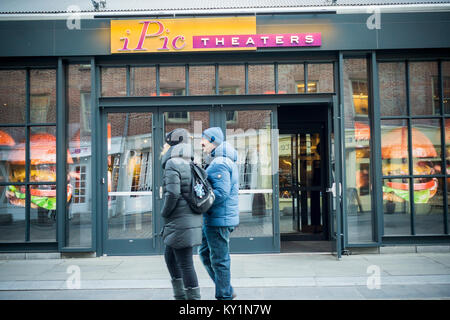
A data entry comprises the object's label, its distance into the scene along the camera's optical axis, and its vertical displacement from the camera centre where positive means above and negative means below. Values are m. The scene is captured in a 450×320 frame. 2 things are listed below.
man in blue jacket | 4.31 -0.53
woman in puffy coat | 4.11 -0.56
